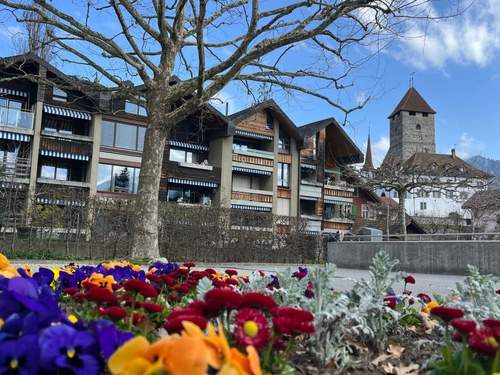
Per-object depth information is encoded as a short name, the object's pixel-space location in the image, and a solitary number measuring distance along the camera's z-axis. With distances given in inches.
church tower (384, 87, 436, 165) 3747.5
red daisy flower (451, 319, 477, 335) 64.5
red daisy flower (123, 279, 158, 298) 87.4
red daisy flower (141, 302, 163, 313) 82.2
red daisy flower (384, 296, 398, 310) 113.3
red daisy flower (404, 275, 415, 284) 144.5
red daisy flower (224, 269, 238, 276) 156.3
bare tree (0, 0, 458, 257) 394.0
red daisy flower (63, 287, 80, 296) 103.5
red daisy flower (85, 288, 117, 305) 79.8
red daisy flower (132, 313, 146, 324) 85.9
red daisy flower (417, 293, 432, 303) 137.6
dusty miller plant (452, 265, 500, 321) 103.3
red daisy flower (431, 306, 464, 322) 75.9
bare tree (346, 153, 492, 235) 1258.6
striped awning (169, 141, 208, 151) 1406.3
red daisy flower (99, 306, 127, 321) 73.6
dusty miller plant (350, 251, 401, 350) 100.3
